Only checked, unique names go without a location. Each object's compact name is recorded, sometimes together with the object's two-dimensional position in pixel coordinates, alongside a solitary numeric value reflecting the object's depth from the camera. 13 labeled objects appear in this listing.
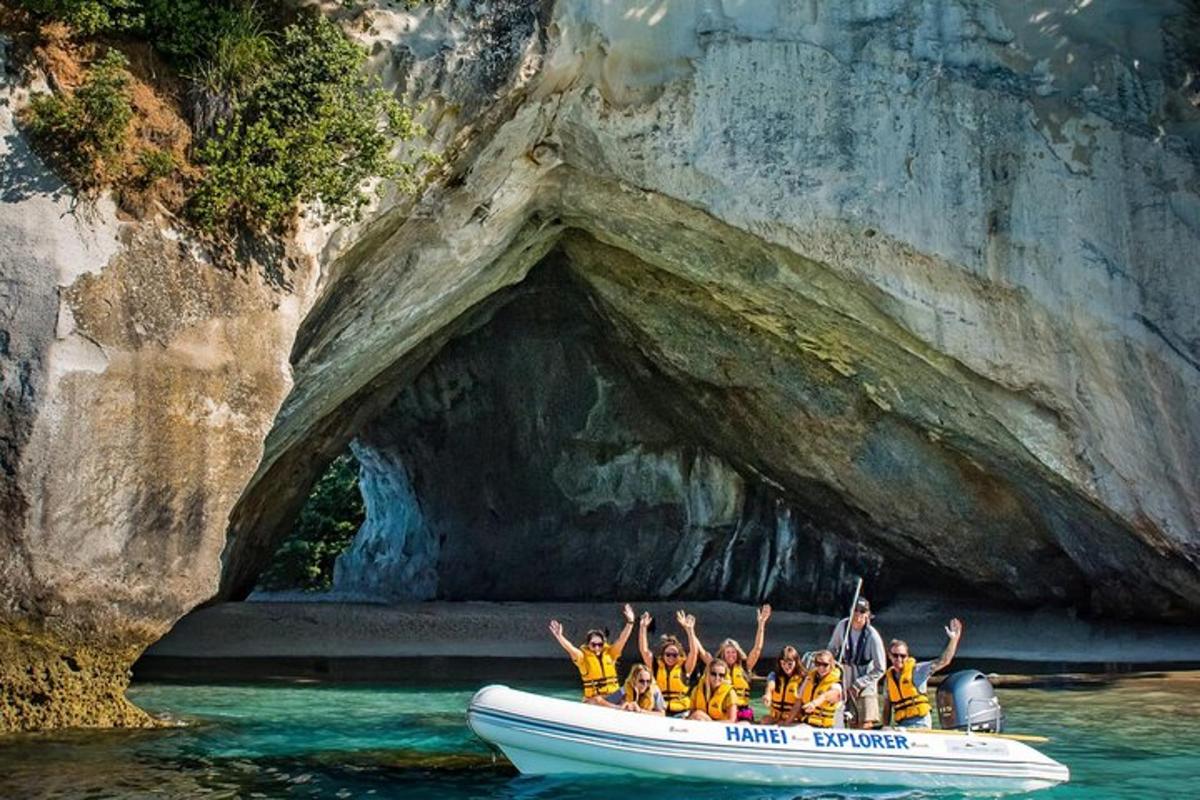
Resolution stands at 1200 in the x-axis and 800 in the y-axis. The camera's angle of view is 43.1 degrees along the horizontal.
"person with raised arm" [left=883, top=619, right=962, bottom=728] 12.80
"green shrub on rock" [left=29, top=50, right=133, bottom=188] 12.95
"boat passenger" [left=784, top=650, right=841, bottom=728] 12.51
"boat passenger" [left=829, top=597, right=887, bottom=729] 13.21
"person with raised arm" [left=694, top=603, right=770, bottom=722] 13.05
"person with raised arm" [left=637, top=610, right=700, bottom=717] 13.09
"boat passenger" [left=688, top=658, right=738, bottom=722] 12.88
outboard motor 12.58
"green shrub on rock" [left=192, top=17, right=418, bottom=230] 13.72
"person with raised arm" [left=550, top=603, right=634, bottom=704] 13.28
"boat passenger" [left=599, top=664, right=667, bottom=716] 12.80
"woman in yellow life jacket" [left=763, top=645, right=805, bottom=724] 12.86
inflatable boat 11.92
